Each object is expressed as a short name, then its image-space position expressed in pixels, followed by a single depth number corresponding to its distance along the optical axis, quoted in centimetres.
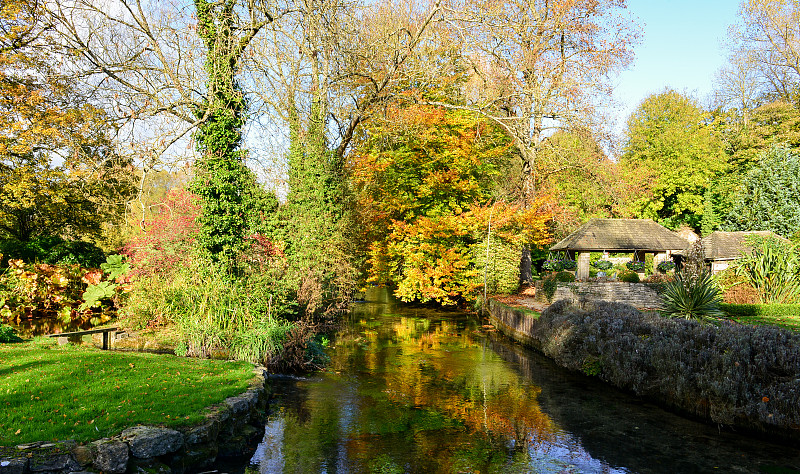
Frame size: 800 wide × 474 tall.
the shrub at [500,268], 2462
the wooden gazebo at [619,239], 2864
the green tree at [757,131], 3856
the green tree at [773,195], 3584
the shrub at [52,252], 2109
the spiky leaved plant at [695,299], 1406
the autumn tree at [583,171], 2348
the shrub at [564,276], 2411
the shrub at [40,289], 1738
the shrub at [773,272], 1864
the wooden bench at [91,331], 1063
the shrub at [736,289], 1930
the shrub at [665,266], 3144
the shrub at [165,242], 1433
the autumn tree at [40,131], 1800
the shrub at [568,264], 3131
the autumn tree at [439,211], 2398
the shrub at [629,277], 2498
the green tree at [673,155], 4250
